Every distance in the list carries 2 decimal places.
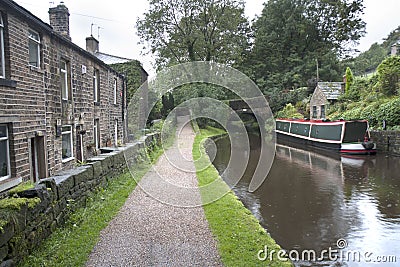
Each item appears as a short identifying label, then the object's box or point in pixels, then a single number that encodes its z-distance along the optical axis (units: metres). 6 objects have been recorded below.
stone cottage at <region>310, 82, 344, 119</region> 25.51
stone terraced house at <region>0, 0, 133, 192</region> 6.48
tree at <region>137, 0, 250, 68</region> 26.70
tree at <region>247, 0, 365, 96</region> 36.28
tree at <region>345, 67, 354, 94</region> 25.00
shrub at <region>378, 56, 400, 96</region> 18.11
